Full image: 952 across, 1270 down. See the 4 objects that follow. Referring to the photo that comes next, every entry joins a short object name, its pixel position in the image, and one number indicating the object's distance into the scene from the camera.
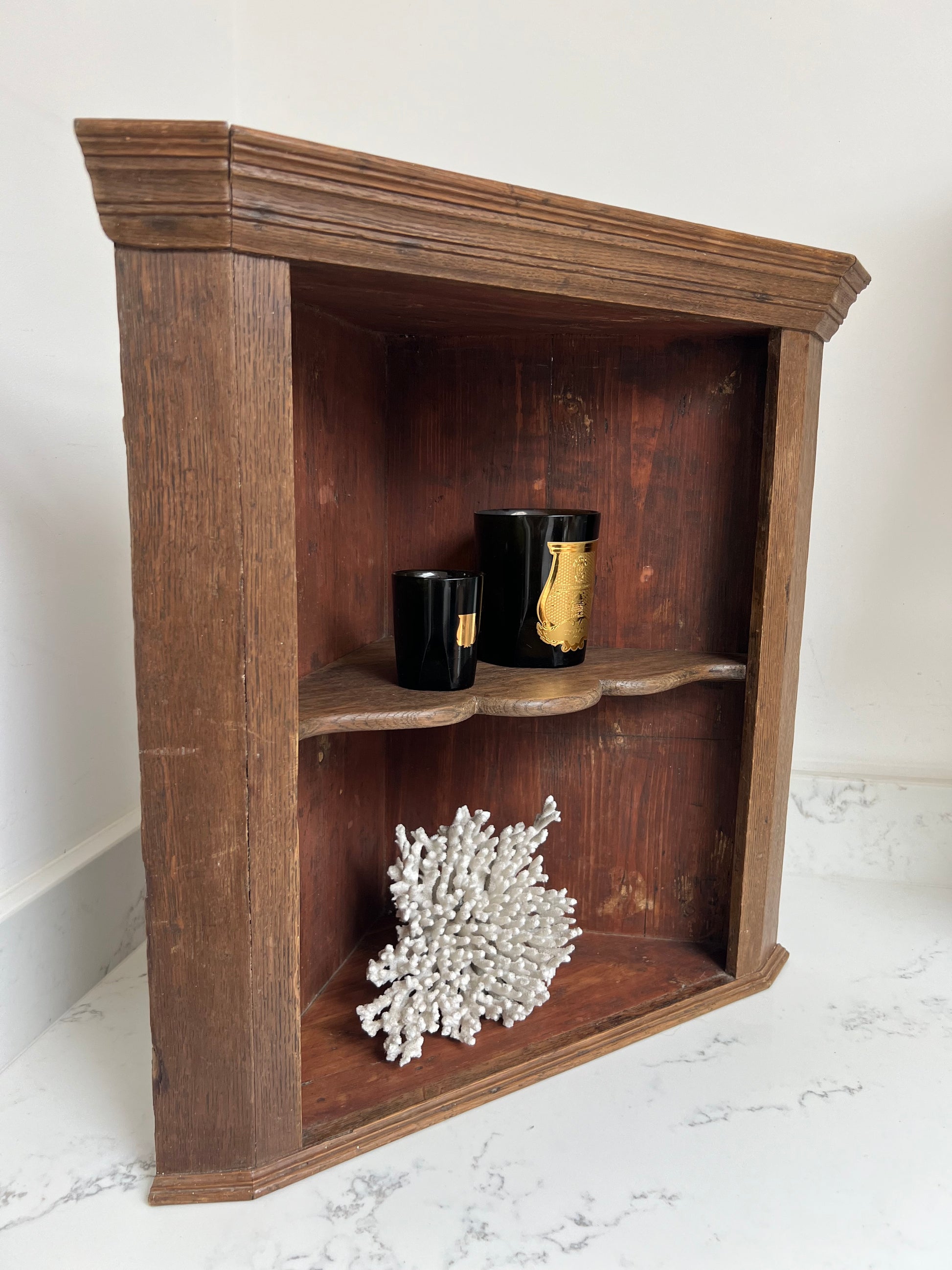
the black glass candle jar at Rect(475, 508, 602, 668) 0.81
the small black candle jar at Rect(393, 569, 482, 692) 0.73
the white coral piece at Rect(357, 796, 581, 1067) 0.80
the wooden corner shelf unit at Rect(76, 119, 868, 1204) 0.57
